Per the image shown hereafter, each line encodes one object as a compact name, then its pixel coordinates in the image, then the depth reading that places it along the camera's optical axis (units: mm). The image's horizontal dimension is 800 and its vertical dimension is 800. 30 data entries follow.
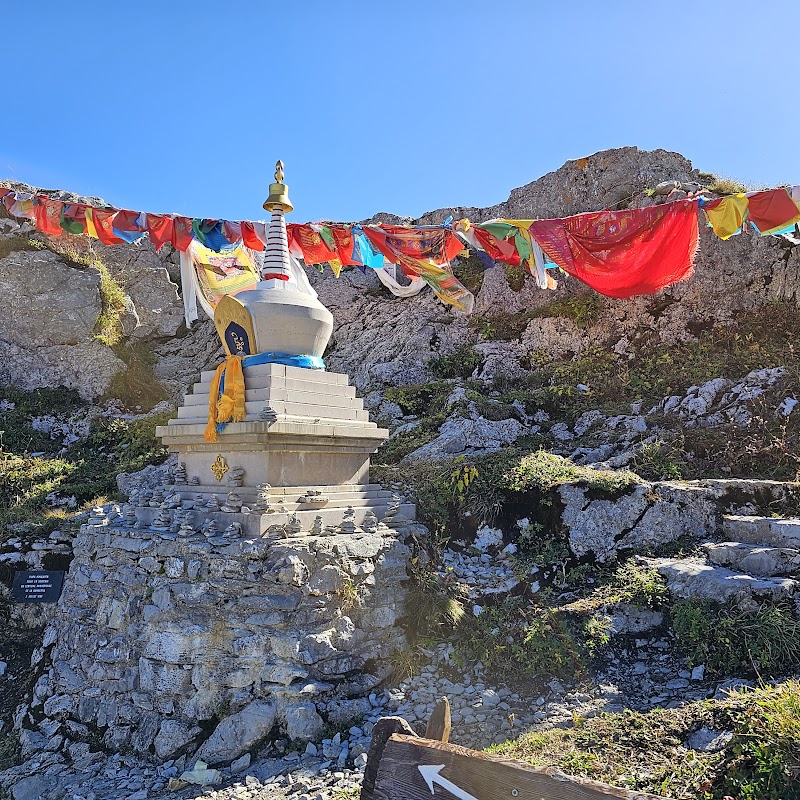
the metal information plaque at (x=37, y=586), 8086
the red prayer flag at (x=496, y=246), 10680
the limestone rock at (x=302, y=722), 5219
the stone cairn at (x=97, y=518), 6898
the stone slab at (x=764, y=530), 6207
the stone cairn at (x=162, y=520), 6351
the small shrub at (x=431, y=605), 6344
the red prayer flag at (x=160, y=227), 10898
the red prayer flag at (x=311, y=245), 11484
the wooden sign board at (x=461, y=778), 2316
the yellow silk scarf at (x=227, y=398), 6578
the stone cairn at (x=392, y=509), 7136
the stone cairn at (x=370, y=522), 6629
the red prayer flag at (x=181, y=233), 10953
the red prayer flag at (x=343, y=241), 11359
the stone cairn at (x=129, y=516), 6793
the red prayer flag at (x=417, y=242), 11031
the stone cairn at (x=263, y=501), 6019
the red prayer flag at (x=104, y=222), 11031
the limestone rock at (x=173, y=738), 5238
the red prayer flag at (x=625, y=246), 9961
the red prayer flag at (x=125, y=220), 11000
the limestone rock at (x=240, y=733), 5105
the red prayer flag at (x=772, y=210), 8758
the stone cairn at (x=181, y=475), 7400
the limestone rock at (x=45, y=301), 16578
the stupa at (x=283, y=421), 6441
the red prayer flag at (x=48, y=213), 11328
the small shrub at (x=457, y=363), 14125
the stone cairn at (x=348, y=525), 6426
